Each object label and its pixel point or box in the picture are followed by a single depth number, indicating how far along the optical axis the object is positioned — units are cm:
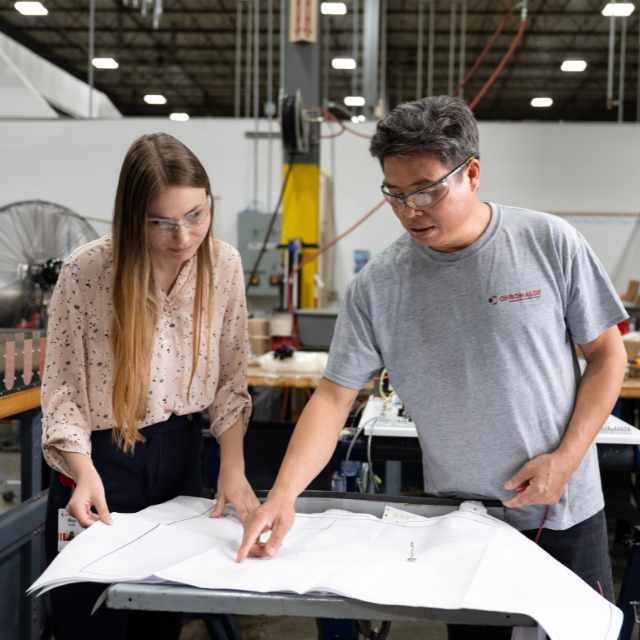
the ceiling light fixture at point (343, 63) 905
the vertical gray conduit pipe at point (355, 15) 674
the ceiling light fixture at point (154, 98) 1140
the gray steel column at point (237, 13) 692
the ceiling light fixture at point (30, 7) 769
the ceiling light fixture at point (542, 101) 1116
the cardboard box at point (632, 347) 304
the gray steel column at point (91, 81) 621
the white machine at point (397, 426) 180
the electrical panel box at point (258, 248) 544
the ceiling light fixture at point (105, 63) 883
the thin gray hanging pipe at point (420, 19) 775
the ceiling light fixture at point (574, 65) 975
